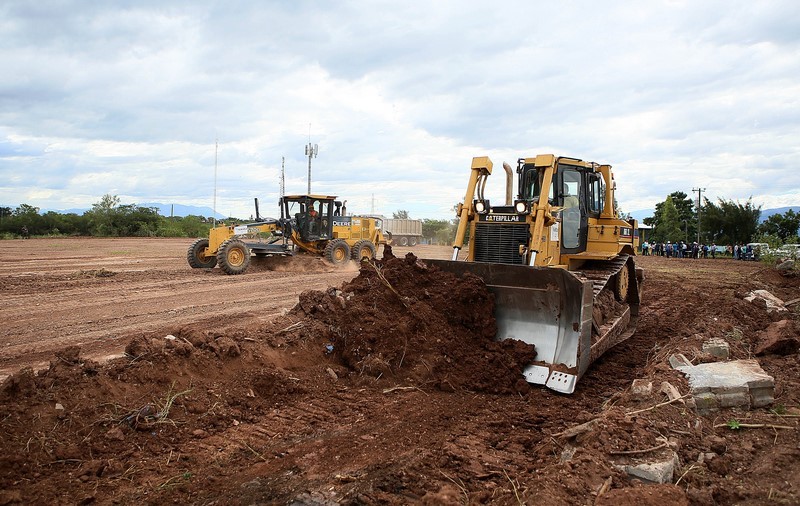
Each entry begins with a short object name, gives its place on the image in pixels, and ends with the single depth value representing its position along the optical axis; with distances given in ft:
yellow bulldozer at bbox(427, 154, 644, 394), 20.88
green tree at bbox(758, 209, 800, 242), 145.38
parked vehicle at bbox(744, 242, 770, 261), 87.60
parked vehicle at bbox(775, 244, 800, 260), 75.42
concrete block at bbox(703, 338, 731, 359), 20.98
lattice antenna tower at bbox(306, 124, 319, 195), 167.76
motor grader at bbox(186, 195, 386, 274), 53.26
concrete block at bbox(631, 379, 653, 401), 16.70
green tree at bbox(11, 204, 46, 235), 129.39
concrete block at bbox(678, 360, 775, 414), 15.44
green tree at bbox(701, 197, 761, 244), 159.74
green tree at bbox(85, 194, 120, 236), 137.39
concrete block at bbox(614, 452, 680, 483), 11.61
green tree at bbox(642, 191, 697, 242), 170.71
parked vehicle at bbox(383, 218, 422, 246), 162.71
